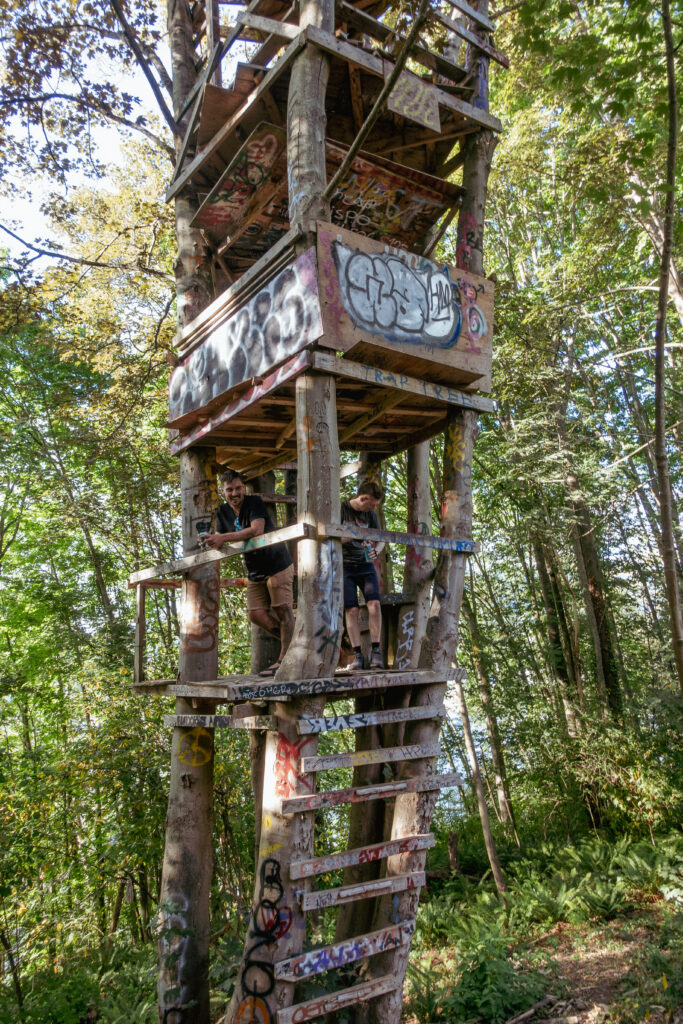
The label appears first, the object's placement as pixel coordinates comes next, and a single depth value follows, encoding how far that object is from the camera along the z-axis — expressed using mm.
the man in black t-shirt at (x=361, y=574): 7281
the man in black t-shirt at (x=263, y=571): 7242
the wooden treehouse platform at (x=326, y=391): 5645
